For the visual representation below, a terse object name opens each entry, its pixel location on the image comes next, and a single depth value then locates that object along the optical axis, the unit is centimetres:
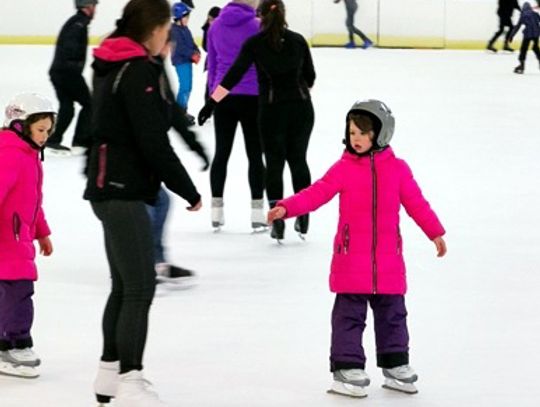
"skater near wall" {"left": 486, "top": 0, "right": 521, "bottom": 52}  3857
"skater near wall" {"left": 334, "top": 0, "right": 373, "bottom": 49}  3981
